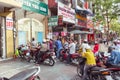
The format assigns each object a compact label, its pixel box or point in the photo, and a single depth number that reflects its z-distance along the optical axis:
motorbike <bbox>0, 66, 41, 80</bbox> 2.24
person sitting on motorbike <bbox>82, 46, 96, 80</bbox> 3.49
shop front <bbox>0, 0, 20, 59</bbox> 6.59
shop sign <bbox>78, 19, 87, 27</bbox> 13.46
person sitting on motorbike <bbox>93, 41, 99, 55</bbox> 5.20
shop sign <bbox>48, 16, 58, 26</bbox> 8.70
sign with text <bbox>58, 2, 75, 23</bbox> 9.58
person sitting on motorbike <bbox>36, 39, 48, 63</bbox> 5.51
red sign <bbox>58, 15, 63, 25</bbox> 9.36
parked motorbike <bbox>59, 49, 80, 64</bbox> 5.80
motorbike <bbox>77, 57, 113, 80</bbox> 3.06
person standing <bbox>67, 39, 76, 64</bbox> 5.84
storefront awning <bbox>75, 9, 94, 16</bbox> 12.99
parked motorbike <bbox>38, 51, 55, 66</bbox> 5.49
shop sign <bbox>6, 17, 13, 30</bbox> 6.73
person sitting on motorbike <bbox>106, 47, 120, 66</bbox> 3.27
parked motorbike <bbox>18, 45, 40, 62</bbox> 5.96
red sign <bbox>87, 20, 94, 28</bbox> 15.72
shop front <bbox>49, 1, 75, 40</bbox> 9.44
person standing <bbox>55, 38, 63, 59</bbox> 6.58
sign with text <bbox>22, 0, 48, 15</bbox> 7.28
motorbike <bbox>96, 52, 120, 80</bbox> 3.24
